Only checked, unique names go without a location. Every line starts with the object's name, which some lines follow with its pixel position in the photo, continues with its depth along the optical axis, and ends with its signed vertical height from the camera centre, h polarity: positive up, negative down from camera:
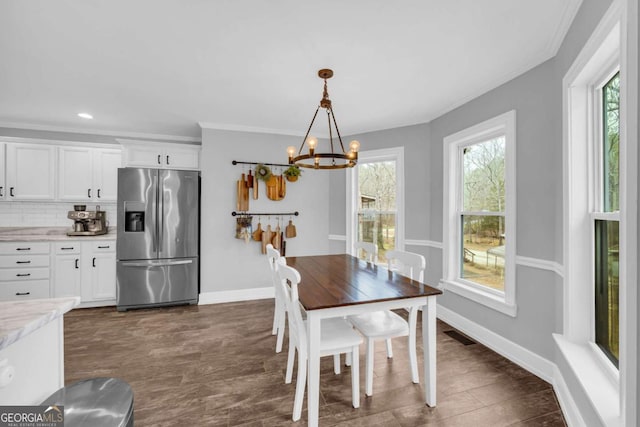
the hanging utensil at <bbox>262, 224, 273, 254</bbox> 4.07 -0.32
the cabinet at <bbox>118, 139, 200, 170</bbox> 3.86 +0.84
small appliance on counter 3.83 -0.09
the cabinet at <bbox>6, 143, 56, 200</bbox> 3.71 +0.57
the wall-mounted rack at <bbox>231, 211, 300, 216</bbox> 4.02 +0.03
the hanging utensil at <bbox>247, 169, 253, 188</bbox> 4.02 +0.48
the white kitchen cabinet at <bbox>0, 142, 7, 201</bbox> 3.66 +0.54
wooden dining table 1.64 -0.51
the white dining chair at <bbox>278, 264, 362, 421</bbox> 1.73 -0.80
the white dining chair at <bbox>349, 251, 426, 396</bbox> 1.98 -0.80
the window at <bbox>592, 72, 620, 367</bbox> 1.59 -0.04
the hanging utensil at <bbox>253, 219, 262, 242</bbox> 4.06 -0.29
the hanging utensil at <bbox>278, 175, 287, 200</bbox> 4.16 +0.41
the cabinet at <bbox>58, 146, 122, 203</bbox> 3.91 +0.58
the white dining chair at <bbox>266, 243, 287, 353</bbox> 2.40 -0.85
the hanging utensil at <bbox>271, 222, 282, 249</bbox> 4.11 -0.35
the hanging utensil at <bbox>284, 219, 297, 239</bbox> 4.22 -0.24
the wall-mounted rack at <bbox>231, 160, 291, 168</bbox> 3.99 +0.75
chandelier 2.10 +0.50
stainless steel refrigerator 3.68 -0.30
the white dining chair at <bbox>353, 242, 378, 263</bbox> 2.85 -0.35
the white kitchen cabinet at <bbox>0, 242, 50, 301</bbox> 3.47 -0.69
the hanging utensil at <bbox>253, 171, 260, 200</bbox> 4.08 +0.37
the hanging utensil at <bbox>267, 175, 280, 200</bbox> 4.11 +0.39
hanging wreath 4.04 +0.61
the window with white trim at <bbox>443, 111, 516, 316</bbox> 2.53 +0.02
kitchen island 0.92 -0.50
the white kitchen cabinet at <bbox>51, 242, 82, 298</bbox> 3.64 -0.72
